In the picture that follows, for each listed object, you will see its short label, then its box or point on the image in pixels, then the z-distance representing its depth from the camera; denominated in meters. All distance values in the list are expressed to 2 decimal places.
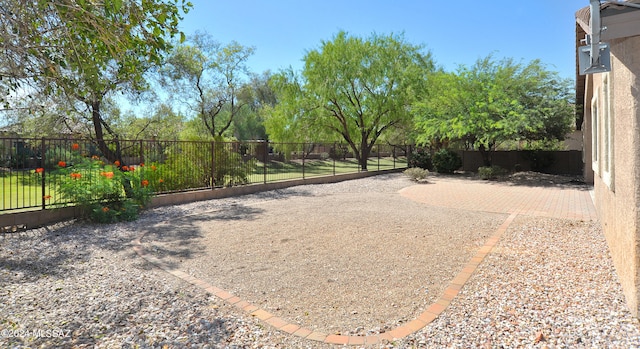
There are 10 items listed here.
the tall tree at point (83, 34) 5.02
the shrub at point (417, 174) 17.98
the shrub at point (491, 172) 18.34
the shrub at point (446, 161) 21.56
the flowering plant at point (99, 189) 8.00
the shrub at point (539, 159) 21.08
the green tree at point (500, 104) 15.56
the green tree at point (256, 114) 35.62
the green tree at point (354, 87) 21.27
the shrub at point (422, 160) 23.12
